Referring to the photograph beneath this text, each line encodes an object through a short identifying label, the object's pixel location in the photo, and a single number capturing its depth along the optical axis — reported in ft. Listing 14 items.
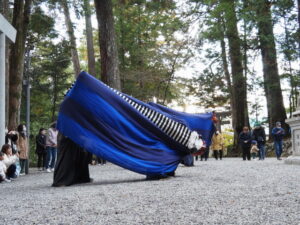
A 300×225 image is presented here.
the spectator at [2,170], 34.27
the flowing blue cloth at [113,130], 27.61
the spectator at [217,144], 71.17
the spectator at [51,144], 50.14
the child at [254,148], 68.66
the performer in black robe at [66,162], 28.12
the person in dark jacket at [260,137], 63.93
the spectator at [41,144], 54.90
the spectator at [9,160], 35.66
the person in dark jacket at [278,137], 59.98
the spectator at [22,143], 45.19
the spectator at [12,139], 41.06
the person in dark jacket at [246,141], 64.44
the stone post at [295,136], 47.03
